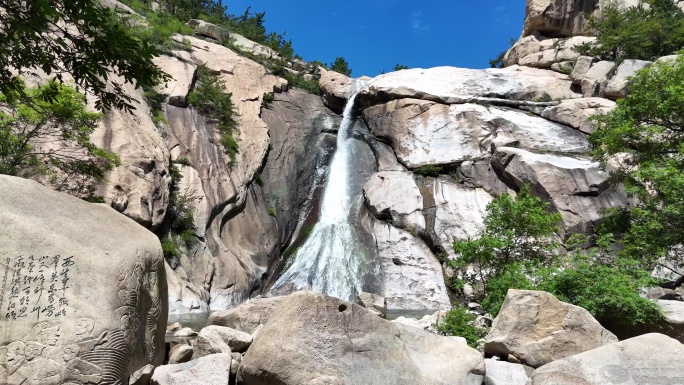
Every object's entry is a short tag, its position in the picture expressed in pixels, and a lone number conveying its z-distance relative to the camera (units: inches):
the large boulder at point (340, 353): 225.8
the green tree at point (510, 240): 482.3
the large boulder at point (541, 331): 282.5
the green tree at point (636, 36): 1107.9
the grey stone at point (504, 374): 261.6
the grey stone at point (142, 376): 214.4
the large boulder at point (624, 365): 230.4
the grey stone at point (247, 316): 353.1
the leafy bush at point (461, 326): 347.9
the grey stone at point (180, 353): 259.3
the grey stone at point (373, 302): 604.7
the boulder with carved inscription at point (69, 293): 191.8
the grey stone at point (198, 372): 221.1
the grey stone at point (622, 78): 1003.9
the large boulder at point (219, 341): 264.7
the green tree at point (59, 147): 511.8
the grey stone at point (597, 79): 1060.5
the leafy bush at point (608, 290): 326.3
